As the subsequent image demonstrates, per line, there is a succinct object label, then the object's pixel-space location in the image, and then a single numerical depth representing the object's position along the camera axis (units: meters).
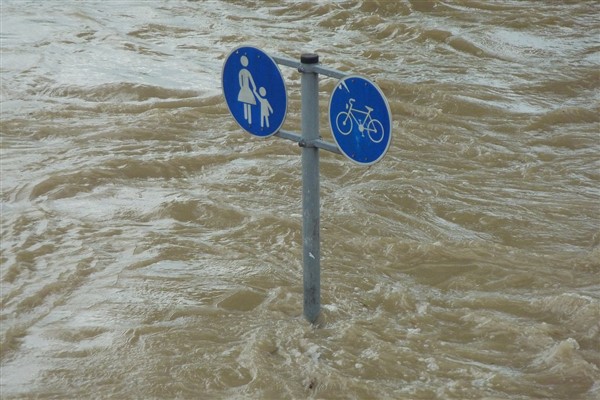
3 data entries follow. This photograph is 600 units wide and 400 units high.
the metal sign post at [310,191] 6.91
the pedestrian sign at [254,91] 7.01
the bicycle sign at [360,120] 6.41
